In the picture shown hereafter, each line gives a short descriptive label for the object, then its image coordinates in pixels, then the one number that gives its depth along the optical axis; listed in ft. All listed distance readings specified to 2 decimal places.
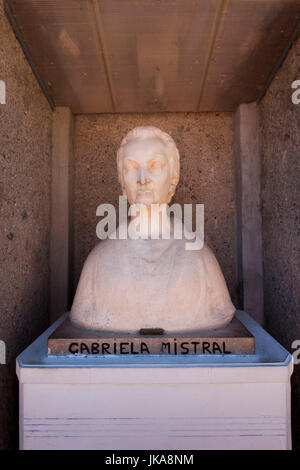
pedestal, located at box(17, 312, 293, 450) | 5.07
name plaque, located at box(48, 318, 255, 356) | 5.56
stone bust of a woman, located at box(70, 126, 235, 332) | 5.96
